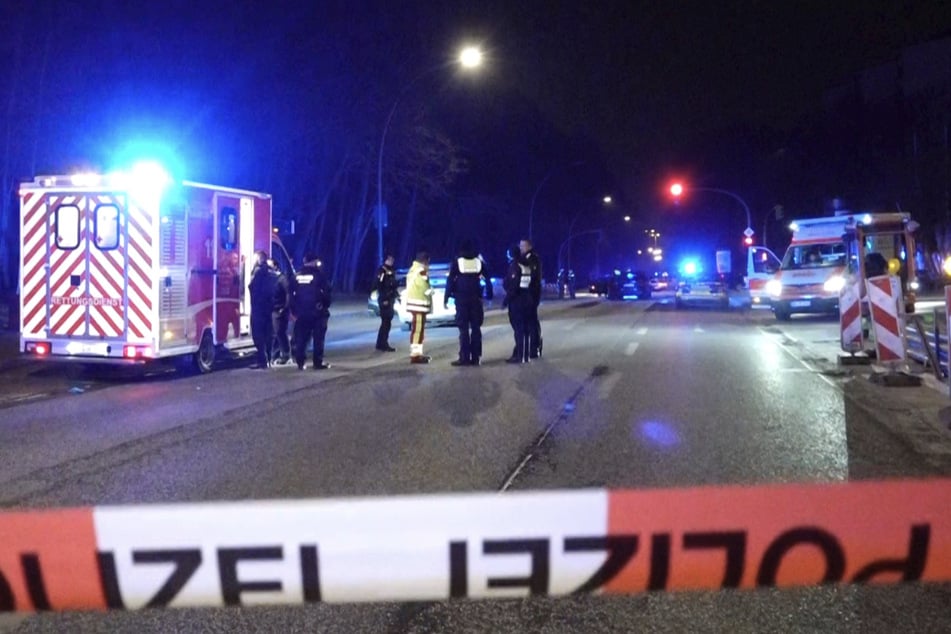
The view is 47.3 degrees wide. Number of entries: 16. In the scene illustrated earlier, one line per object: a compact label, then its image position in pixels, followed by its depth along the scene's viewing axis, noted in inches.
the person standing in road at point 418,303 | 679.7
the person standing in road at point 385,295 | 770.2
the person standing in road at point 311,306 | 630.5
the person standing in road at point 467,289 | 637.3
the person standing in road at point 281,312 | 647.8
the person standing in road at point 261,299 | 637.3
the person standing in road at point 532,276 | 647.1
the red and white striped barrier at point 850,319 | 655.1
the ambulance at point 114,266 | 586.2
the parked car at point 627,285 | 2332.7
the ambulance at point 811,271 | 1168.2
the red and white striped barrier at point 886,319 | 562.9
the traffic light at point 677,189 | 1487.5
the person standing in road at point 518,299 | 644.1
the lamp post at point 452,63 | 1124.5
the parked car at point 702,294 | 1806.6
